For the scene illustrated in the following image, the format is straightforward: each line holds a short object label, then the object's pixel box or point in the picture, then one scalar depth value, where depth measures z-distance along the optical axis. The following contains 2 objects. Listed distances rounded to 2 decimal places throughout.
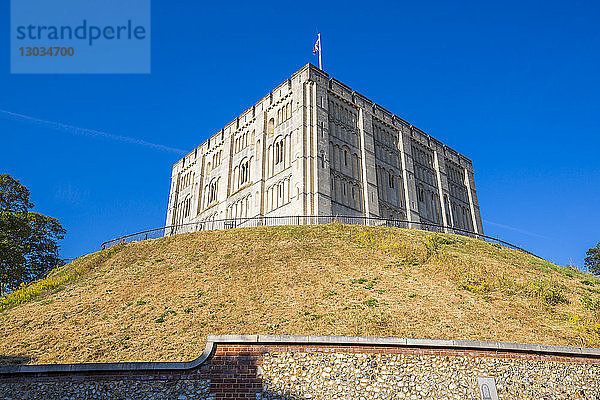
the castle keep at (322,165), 46.34
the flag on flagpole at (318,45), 53.22
